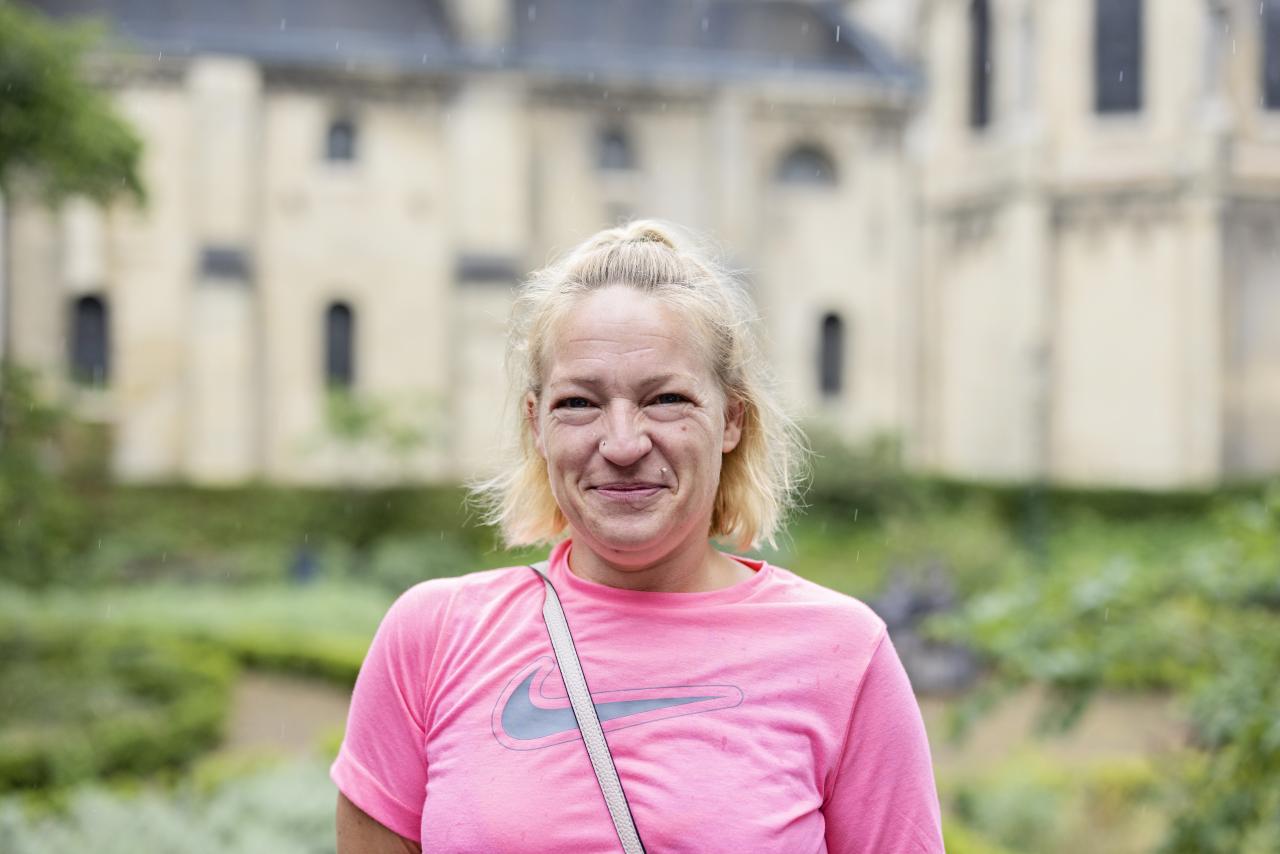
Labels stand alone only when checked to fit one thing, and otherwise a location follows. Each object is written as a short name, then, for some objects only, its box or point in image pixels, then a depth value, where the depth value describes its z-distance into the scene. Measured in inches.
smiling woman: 65.6
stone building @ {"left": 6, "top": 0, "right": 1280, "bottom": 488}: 793.6
